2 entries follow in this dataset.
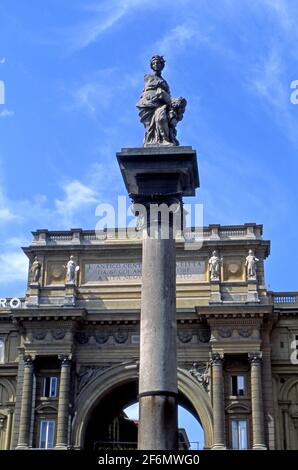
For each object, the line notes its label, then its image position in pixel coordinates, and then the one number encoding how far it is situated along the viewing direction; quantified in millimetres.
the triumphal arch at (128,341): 44781
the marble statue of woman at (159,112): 16812
